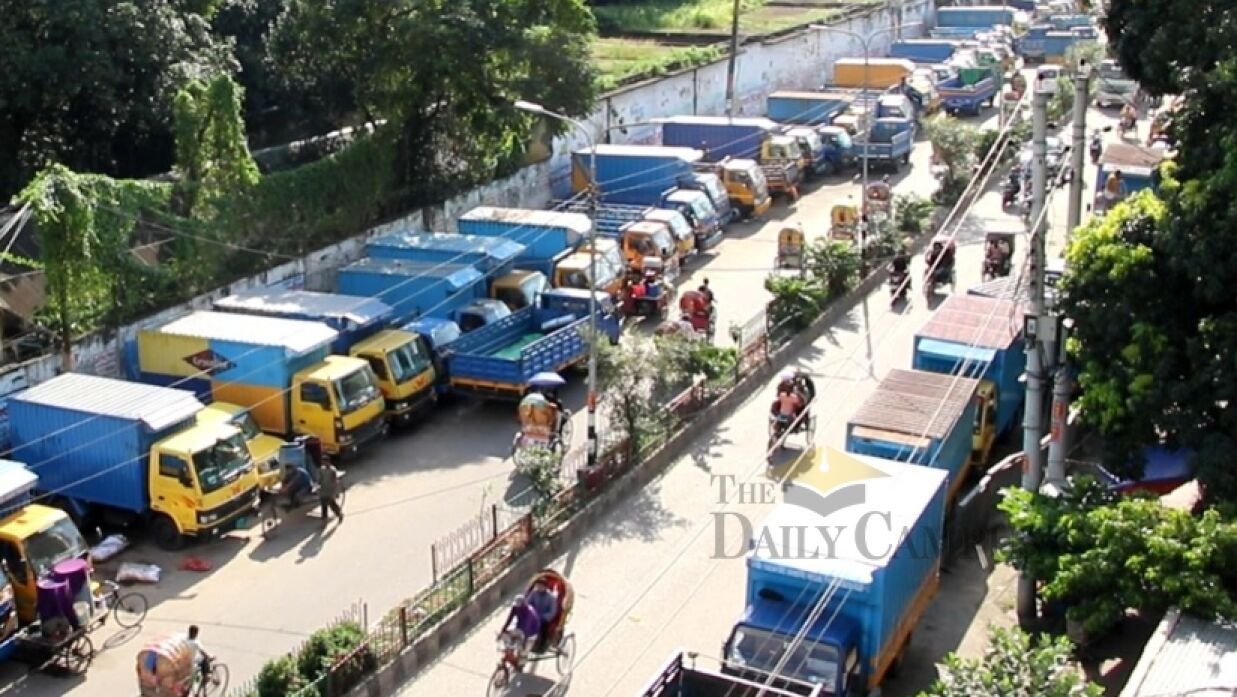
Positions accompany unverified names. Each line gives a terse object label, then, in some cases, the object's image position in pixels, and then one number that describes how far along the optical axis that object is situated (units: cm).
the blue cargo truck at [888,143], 4303
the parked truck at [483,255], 2722
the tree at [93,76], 2723
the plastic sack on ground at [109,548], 1856
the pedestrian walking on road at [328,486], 1967
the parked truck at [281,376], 2164
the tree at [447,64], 3127
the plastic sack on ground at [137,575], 1814
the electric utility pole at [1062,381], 1580
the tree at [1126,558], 1370
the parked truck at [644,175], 3534
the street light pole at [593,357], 2000
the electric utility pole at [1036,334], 1482
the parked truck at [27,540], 1639
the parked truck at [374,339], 2300
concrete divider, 1582
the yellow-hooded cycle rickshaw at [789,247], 3184
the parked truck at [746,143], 3972
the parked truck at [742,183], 3712
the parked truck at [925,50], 6103
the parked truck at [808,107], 4709
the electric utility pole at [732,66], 4609
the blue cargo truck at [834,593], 1396
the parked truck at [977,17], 7219
